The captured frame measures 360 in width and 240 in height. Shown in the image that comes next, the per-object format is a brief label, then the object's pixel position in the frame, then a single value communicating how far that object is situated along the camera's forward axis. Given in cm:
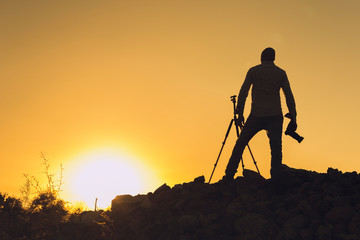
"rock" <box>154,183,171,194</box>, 1103
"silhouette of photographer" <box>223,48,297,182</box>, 953
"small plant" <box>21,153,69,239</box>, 954
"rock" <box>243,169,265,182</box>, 1032
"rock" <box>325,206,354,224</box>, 783
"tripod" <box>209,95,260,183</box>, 1021
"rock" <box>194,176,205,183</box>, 1115
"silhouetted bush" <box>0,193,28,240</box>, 1007
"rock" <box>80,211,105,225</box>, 965
